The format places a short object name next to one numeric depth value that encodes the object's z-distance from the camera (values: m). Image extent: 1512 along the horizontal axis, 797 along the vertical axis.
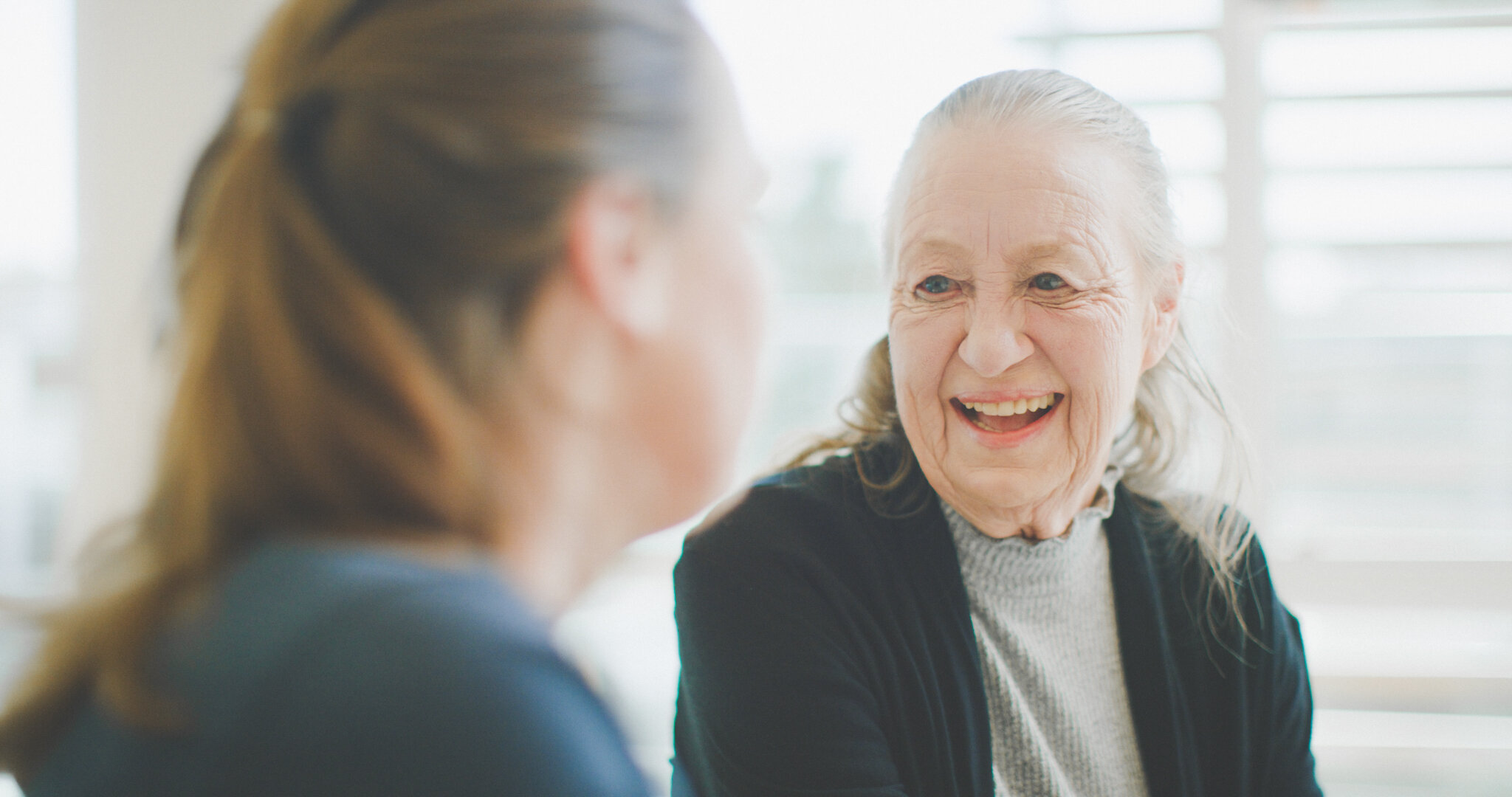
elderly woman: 1.03
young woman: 0.50
